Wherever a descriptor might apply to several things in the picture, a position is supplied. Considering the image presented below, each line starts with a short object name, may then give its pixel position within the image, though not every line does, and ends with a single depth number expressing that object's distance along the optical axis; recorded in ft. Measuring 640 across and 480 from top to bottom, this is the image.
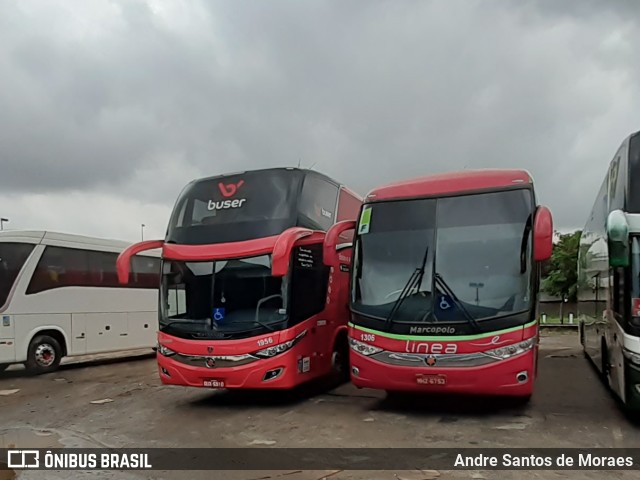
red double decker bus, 27.17
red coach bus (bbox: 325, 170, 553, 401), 23.47
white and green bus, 21.54
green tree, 139.69
